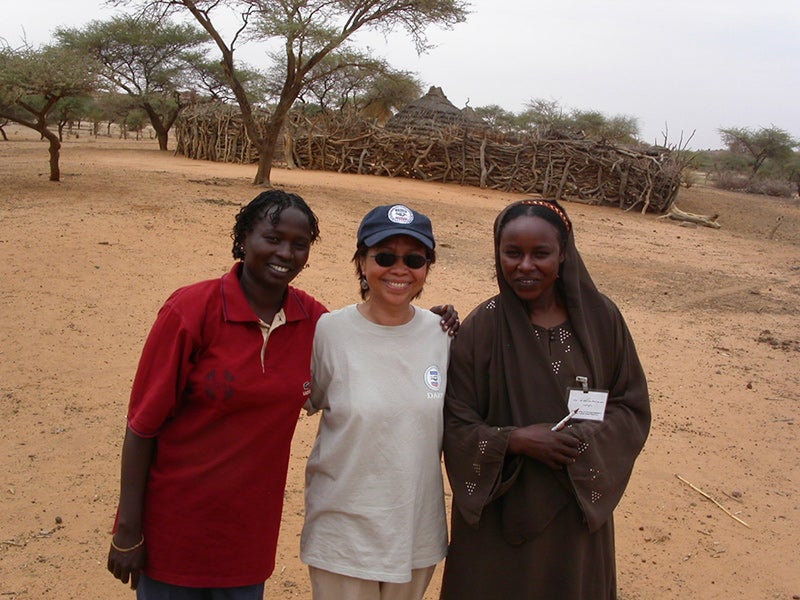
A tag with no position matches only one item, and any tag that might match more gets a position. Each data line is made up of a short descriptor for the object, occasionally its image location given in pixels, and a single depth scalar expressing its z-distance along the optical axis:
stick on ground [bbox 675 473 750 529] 3.38
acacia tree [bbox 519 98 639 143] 31.16
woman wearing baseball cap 1.73
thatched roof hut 21.59
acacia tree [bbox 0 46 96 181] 9.89
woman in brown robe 1.72
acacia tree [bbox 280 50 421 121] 27.51
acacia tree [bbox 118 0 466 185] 12.86
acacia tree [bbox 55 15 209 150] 25.91
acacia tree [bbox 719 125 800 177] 30.50
